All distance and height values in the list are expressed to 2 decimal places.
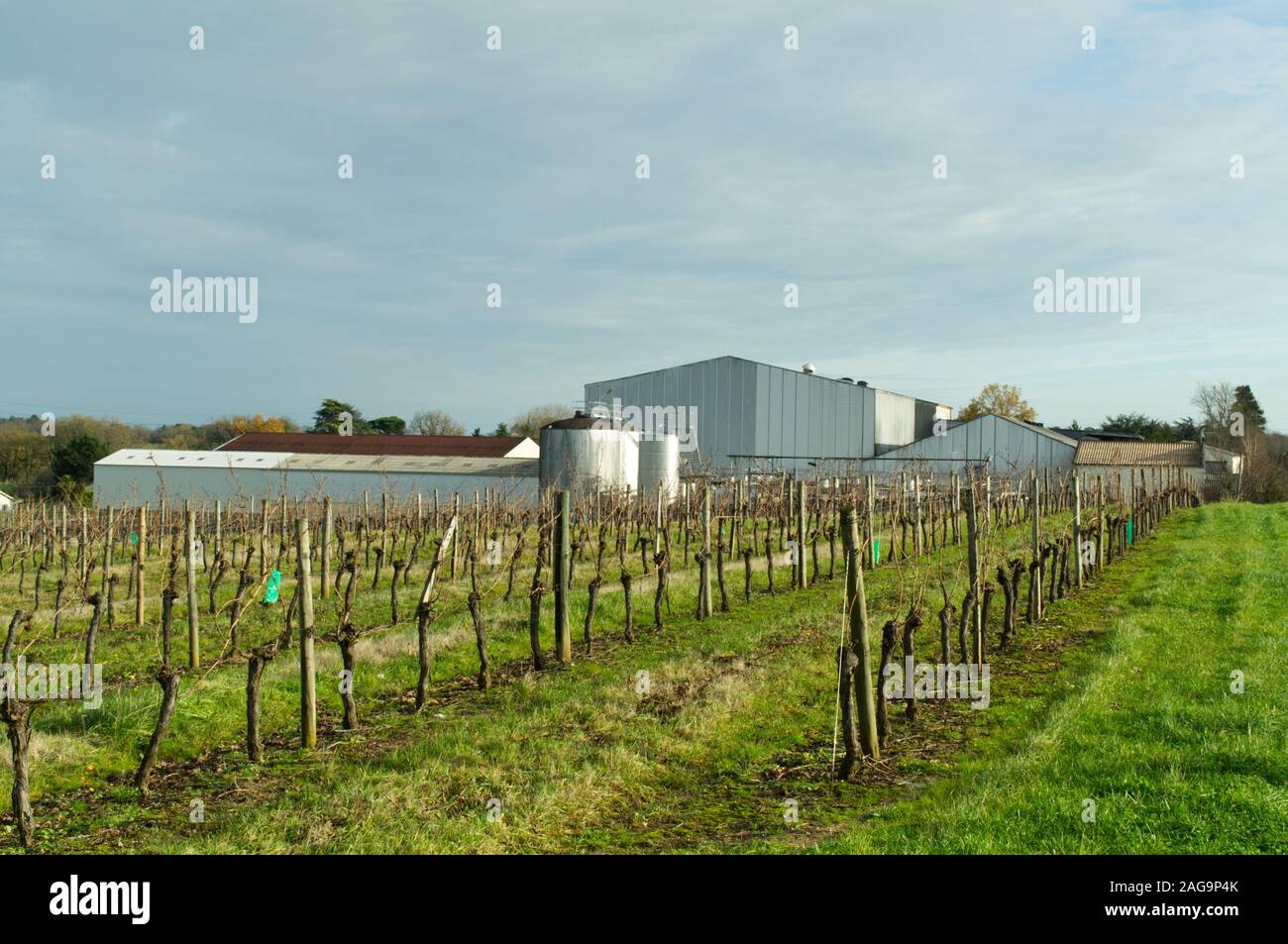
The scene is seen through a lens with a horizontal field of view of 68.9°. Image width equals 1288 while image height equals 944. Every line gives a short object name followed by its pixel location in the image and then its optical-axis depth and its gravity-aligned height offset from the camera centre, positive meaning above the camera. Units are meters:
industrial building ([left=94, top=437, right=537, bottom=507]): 43.62 -0.14
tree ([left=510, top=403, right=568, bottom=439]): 87.55 +4.83
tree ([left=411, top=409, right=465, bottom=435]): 87.69 +4.34
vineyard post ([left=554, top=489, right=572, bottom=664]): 11.17 -1.38
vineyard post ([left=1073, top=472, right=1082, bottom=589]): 15.88 -1.14
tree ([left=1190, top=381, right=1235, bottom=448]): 71.31 +3.78
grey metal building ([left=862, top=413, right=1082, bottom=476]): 42.81 +0.76
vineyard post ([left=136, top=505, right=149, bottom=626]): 14.24 -1.87
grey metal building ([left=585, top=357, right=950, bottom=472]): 42.47 +2.33
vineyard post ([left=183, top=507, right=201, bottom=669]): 11.16 -1.83
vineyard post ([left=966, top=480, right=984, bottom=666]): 9.88 -1.18
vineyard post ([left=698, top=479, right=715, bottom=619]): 14.63 -1.95
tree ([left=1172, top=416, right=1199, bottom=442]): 75.12 +2.55
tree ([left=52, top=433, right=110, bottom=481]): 54.06 +0.97
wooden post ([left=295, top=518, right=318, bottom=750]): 7.82 -1.84
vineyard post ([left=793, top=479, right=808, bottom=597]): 17.44 -1.47
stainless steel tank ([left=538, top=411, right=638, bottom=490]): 35.28 +0.54
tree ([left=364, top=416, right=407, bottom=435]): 81.76 +4.03
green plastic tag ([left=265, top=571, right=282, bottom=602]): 13.37 -1.73
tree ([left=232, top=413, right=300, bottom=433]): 79.00 +4.11
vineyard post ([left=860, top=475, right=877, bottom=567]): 17.92 -0.67
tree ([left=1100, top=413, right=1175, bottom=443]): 75.50 +2.94
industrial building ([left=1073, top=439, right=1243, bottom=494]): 44.00 +0.09
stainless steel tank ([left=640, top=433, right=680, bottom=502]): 37.88 +0.28
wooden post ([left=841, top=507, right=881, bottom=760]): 6.96 -1.52
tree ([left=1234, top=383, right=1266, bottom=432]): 74.82 +4.45
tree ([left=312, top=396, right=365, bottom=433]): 75.38 +4.47
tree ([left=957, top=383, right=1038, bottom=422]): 79.06 +5.23
